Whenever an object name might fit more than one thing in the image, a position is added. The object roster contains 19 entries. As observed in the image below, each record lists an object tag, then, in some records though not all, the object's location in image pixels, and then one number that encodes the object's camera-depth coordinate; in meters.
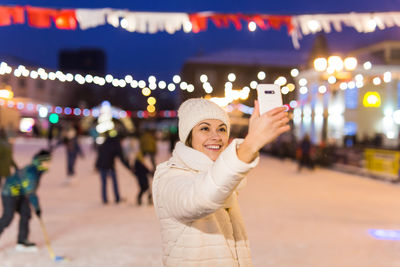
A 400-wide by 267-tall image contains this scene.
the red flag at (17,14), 6.03
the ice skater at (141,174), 8.83
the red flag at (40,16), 6.16
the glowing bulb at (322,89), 10.60
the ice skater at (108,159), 9.11
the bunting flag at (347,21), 6.52
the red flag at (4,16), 6.02
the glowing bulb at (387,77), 9.78
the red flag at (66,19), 6.25
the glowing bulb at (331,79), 11.01
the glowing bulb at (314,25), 6.61
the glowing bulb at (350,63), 10.56
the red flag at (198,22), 6.46
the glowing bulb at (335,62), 10.12
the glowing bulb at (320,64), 9.88
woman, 1.48
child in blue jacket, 5.40
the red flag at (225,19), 6.56
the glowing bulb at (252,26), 6.70
